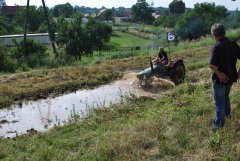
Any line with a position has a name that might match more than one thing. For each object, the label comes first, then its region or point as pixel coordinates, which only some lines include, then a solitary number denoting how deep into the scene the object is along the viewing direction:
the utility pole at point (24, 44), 24.14
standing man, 5.53
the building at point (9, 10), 108.25
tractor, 13.39
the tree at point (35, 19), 77.25
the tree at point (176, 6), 105.06
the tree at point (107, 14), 115.91
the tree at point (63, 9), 107.94
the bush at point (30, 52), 22.84
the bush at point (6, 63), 20.90
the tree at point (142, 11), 101.44
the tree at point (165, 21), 73.84
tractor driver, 13.73
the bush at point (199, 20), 48.72
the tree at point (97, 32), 41.69
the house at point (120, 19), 116.49
